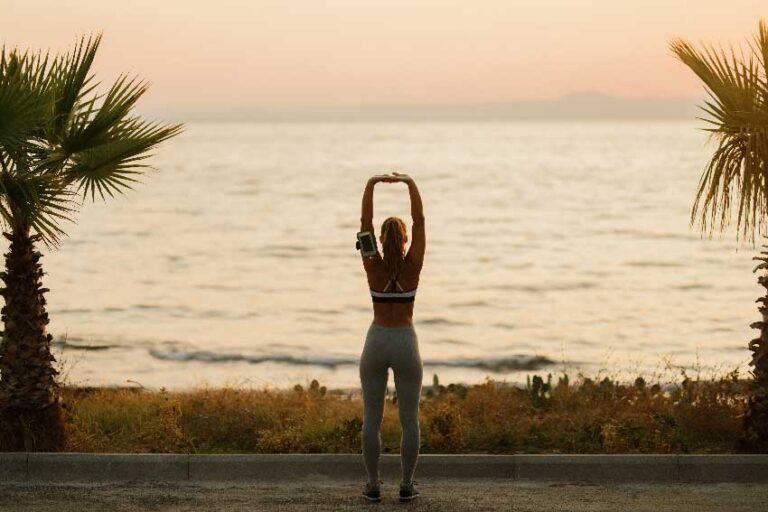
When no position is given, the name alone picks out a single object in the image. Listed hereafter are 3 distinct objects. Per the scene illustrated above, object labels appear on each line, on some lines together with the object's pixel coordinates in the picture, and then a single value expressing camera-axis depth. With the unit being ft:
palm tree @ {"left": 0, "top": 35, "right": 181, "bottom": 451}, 30.60
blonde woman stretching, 25.81
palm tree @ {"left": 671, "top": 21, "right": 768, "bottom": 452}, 30.73
